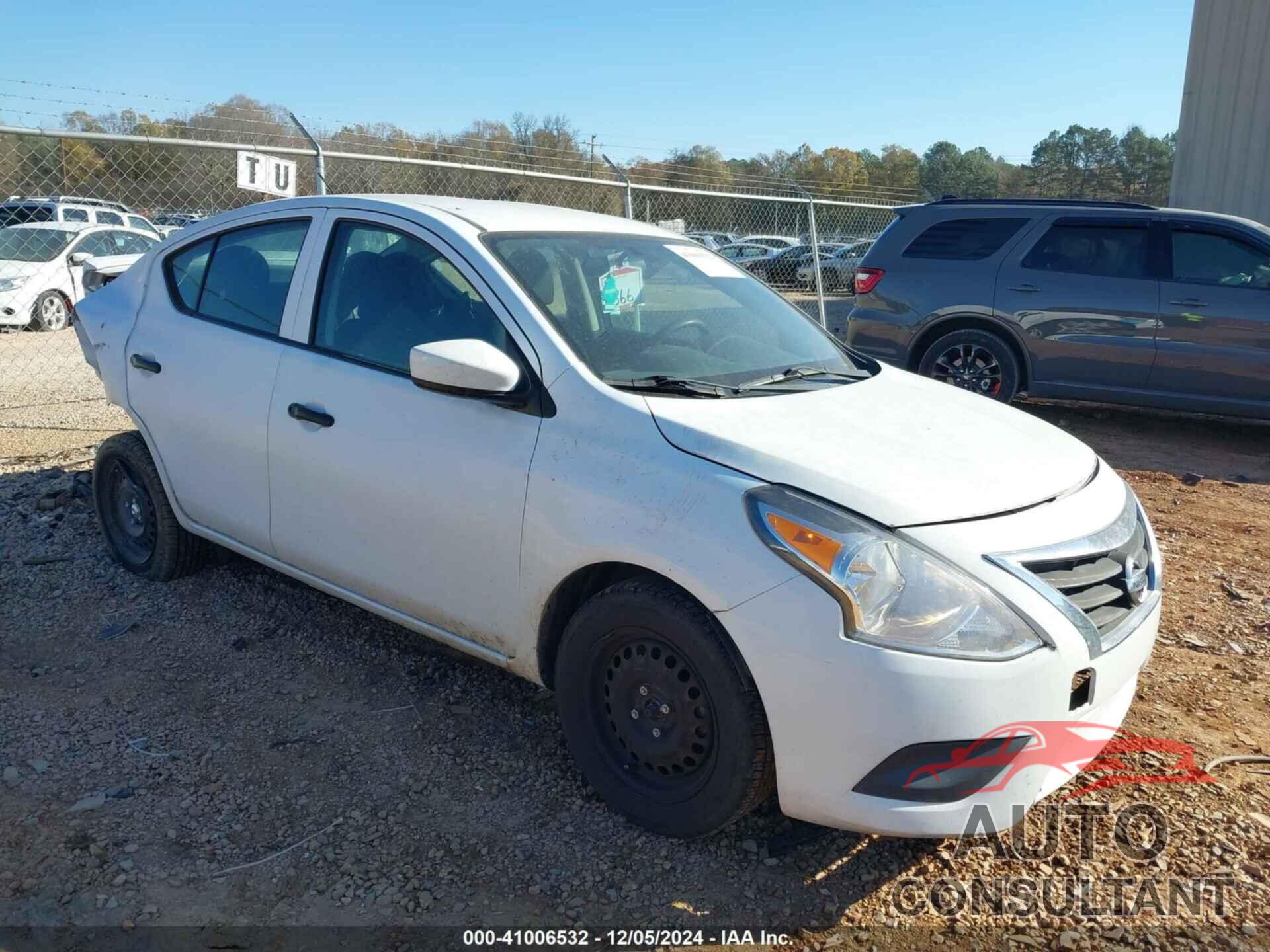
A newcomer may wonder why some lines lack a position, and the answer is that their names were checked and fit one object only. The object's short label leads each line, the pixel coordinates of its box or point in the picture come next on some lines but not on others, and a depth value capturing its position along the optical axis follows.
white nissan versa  2.43
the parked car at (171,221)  15.85
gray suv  7.70
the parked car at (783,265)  21.85
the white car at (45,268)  13.28
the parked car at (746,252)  22.52
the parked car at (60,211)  18.02
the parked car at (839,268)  22.41
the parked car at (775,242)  24.13
